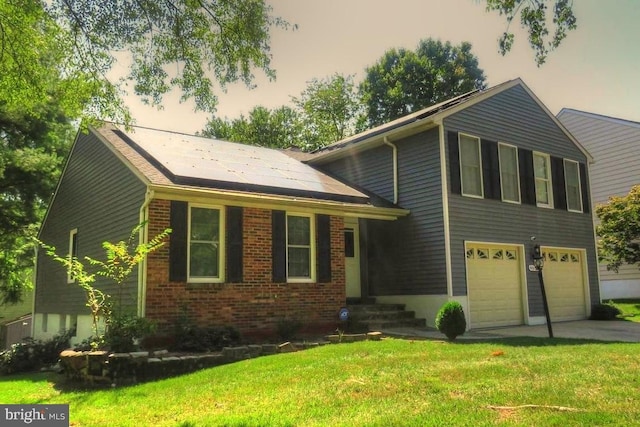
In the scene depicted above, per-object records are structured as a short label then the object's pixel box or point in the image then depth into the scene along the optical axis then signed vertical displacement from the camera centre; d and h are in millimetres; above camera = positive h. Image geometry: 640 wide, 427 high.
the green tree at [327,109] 37031 +12066
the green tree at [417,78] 34719 +13099
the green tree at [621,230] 18438 +1706
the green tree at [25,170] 19656 +4393
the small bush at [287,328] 10938 -816
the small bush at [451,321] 10148 -683
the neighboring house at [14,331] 19031 -1287
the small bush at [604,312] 15734 -899
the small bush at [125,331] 8711 -653
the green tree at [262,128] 35719 +10505
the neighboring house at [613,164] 21469 +4713
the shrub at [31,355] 11562 -1330
